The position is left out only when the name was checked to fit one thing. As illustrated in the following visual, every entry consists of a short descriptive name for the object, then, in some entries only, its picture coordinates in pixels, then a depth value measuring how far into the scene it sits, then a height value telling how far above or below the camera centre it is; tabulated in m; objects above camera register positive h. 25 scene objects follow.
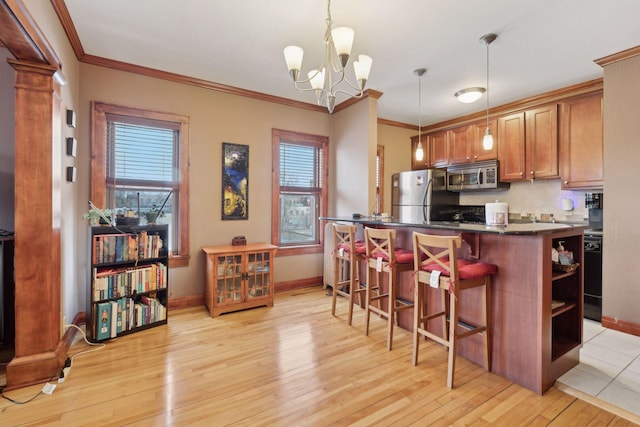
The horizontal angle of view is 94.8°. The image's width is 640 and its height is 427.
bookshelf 2.61 -0.62
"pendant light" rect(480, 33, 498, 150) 2.56 +1.57
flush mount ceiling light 3.64 +1.51
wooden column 1.97 -0.07
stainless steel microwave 4.30 +0.59
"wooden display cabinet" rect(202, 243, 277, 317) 3.24 -0.72
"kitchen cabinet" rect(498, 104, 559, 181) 3.76 +0.96
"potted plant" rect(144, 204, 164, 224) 2.98 -0.02
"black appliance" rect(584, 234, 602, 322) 3.07 -0.63
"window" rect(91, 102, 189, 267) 3.03 +0.53
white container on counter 2.09 +0.01
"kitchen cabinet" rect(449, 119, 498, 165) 4.36 +1.13
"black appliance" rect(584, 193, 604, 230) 3.32 +0.08
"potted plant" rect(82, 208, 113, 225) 2.61 -0.03
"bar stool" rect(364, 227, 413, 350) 2.47 -0.42
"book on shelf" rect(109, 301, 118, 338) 2.64 -0.96
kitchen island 1.90 -0.62
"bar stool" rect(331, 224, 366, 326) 2.98 -0.41
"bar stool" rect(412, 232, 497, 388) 1.96 -0.46
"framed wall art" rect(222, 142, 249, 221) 3.72 +0.43
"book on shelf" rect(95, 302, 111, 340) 2.58 -0.94
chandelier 1.97 +1.15
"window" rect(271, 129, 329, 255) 4.11 +0.35
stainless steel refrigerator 4.51 +0.30
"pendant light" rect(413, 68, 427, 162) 3.28 +1.61
